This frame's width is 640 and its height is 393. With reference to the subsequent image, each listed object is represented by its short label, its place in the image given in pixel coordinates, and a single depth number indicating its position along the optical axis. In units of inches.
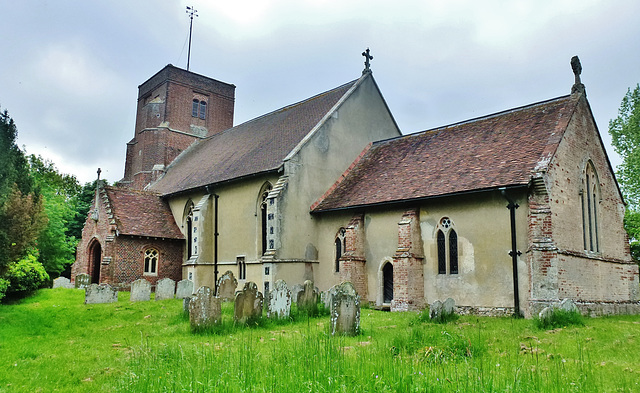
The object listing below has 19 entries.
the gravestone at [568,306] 529.3
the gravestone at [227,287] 737.0
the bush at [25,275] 799.1
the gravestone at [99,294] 752.3
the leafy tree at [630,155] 1251.2
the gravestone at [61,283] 1111.6
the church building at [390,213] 645.3
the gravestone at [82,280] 1040.7
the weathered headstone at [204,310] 471.2
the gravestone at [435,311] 537.6
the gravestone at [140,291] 775.7
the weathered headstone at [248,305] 497.4
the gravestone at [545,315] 484.4
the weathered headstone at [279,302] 539.5
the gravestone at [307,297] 605.0
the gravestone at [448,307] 550.6
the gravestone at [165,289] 805.2
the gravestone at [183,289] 812.0
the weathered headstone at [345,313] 446.3
